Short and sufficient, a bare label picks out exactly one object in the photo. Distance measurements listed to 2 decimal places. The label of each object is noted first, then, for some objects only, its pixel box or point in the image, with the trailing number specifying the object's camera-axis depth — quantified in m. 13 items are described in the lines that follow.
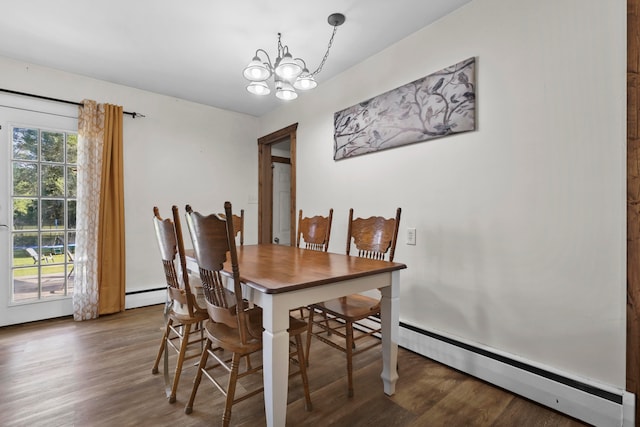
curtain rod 2.66
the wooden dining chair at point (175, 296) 1.58
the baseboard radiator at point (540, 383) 1.39
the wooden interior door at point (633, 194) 1.34
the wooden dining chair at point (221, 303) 1.27
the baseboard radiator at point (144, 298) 3.24
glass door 2.70
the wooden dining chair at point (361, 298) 1.73
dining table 1.23
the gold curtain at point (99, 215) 2.89
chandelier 1.88
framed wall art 1.98
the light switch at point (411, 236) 2.29
